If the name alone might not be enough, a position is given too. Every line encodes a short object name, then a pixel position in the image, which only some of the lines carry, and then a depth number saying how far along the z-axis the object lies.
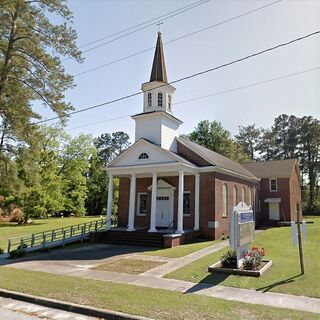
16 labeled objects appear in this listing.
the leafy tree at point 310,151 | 62.66
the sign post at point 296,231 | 10.91
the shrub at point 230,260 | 11.41
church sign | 10.99
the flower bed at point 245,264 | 10.61
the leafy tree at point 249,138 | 76.12
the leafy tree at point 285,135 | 67.62
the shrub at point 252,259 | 11.04
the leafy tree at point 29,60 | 16.22
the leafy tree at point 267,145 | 73.62
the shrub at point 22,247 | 16.65
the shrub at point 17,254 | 15.50
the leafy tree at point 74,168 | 47.34
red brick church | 21.34
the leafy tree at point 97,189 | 64.19
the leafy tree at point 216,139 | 56.06
